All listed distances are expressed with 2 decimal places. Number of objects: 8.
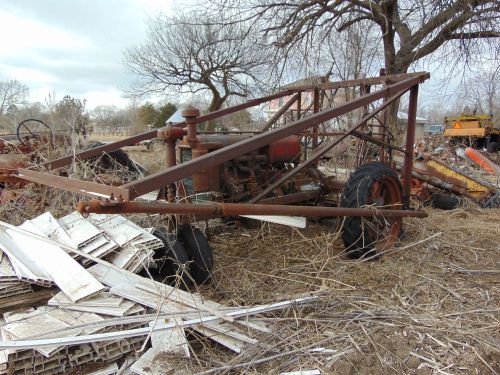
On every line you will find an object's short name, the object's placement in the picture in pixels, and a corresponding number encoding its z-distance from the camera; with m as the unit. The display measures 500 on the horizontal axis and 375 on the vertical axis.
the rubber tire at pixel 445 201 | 6.55
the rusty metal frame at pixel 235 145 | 2.41
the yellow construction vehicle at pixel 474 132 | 17.77
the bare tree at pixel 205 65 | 19.56
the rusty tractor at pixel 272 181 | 2.63
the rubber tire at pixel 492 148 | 17.69
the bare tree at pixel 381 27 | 8.90
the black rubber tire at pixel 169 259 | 3.15
